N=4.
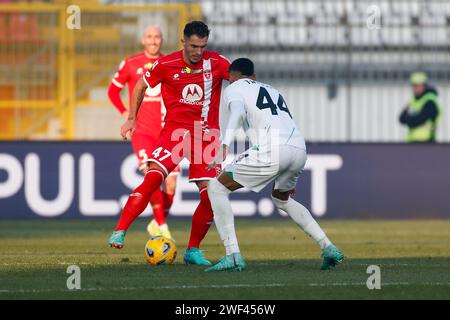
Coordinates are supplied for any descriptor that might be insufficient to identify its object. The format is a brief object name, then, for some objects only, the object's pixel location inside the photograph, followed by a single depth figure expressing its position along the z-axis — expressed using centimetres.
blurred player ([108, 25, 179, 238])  2614
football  1975
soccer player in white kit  1819
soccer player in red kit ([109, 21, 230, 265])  2014
